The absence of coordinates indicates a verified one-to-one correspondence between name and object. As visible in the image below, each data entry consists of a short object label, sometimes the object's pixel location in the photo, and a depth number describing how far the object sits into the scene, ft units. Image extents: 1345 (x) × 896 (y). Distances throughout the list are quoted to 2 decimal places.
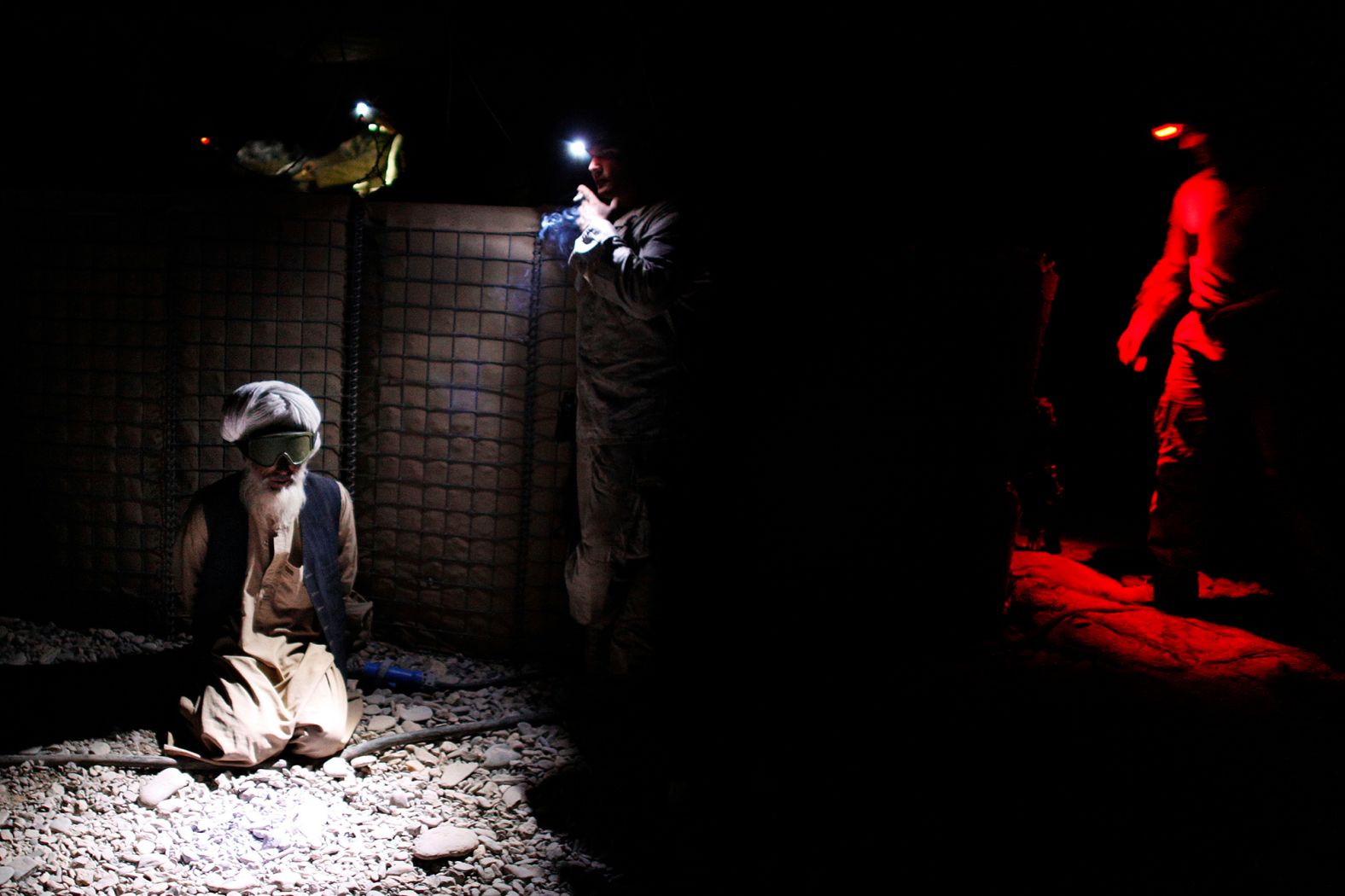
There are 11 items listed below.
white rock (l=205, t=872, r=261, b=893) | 7.43
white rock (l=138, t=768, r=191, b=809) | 8.63
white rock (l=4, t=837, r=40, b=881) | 7.45
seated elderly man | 9.42
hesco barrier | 12.12
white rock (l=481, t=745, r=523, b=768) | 9.93
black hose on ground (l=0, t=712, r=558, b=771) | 9.21
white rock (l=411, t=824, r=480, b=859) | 8.00
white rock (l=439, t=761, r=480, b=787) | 9.48
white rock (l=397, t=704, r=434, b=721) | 10.86
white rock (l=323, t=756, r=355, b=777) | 9.45
